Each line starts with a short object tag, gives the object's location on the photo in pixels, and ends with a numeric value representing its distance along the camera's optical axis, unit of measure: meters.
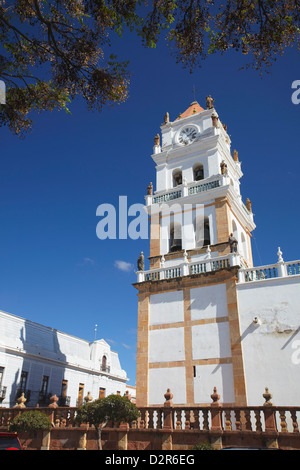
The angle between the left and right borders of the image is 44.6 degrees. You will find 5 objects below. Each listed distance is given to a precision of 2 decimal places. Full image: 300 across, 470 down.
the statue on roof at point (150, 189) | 25.57
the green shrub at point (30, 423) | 14.95
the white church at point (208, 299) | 16.84
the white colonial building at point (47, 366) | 26.58
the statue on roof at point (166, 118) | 29.06
